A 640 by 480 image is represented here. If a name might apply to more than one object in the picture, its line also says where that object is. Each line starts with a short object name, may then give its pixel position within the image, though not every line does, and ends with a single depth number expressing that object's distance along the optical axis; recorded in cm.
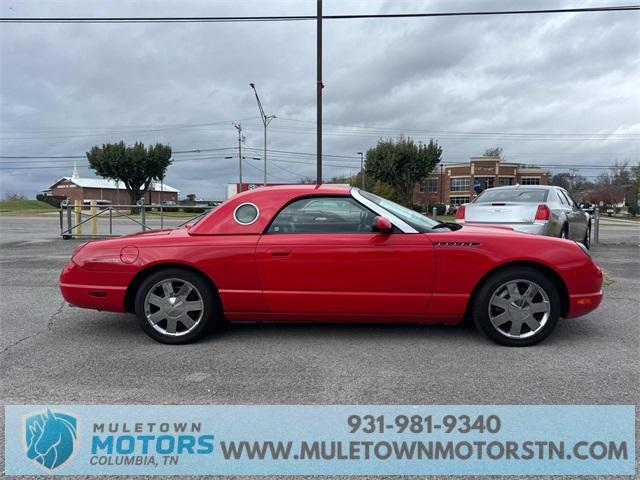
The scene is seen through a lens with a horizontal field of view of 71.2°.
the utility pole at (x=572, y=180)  8783
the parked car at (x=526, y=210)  723
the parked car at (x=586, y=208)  1014
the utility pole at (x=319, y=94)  1185
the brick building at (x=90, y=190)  8431
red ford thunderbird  389
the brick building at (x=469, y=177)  7456
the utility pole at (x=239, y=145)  5010
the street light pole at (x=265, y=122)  2304
